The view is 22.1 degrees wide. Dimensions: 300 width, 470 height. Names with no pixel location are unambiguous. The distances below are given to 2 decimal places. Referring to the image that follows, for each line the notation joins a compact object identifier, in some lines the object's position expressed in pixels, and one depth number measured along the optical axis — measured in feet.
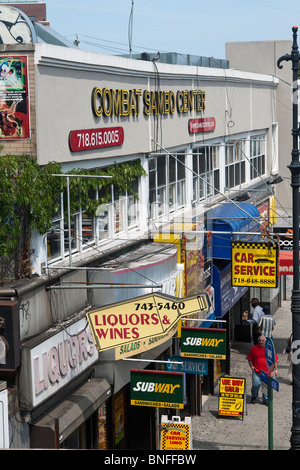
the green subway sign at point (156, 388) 42.55
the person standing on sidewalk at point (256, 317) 74.14
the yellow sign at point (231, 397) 58.85
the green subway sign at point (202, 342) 48.78
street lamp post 47.85
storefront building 36.86
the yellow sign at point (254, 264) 55.31
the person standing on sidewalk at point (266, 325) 71.05
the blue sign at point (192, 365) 50.14
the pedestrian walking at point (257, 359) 60.64
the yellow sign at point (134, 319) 38.22
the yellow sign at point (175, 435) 45.60
